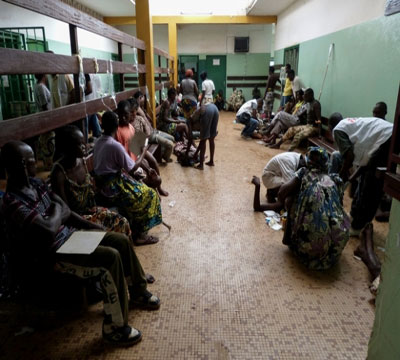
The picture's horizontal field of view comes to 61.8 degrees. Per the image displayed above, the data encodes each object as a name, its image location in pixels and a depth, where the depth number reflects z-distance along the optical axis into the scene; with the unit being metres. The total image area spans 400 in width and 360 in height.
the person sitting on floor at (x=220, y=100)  13.43
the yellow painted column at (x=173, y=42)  11.31
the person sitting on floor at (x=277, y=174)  3.53
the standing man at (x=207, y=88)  8.64
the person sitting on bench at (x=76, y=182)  2.16
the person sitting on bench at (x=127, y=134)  3.44
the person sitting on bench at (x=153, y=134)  4.55
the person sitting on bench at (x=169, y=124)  6.28
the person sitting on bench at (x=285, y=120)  7.17
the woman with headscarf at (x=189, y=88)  7.33
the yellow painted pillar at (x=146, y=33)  5.79
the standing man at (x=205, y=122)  5.32
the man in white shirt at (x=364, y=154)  3.13
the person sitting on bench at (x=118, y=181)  2.77
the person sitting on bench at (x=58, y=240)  1.66
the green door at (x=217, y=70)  13.80
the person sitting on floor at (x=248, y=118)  8.00
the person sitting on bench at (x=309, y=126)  6.59
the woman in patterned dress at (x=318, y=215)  2.63
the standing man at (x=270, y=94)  10.59
